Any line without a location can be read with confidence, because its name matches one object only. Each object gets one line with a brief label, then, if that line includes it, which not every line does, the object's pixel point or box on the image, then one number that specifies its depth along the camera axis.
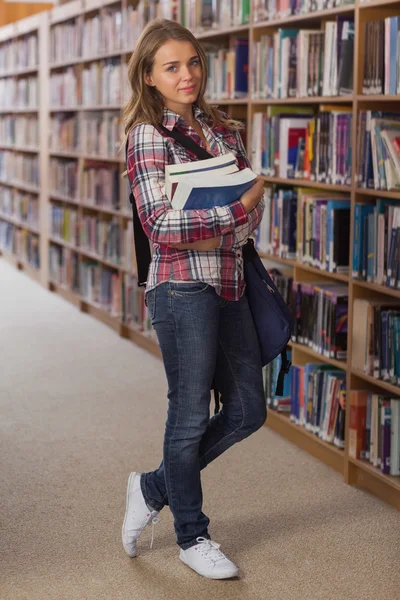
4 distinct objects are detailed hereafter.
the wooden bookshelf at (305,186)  3.46
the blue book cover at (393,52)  3.27
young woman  2.48
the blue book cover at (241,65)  4.60
